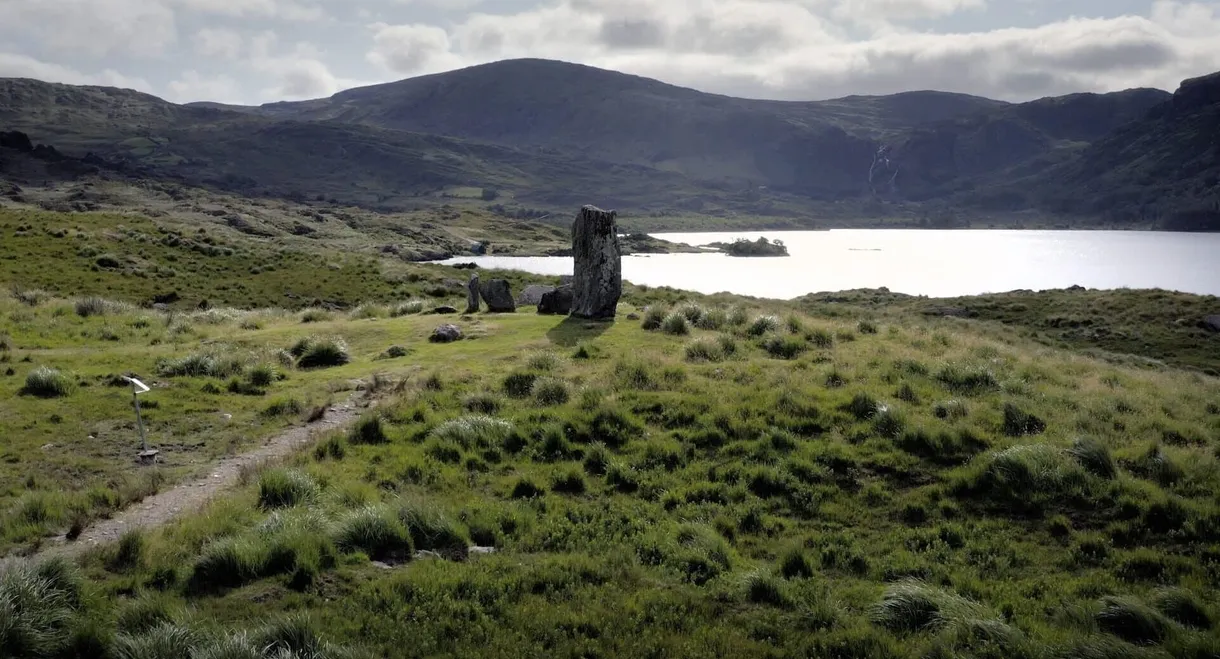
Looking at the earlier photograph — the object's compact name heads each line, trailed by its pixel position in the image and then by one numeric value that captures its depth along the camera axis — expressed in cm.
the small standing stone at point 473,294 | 3167
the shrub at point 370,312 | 3198
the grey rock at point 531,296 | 3462
